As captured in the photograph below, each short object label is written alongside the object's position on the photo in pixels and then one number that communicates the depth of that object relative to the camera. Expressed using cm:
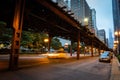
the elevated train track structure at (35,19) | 681
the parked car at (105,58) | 1422
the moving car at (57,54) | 1576
